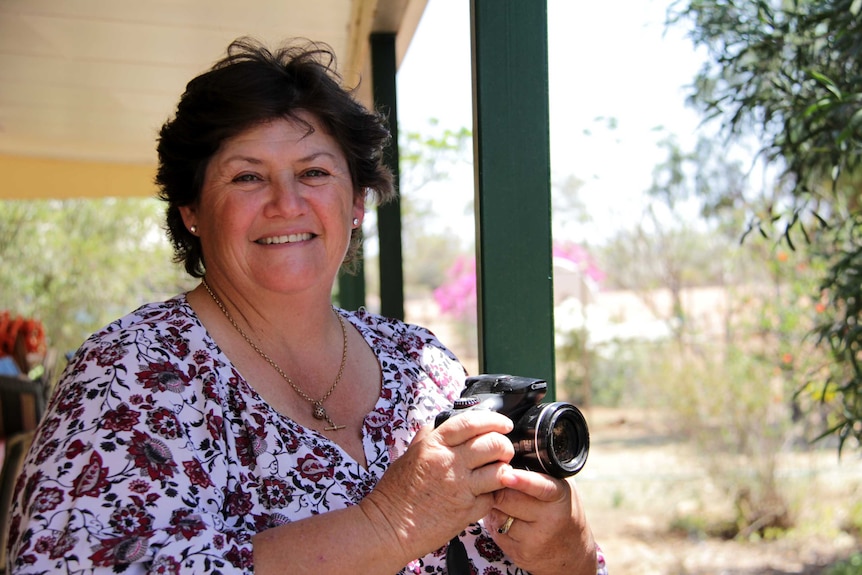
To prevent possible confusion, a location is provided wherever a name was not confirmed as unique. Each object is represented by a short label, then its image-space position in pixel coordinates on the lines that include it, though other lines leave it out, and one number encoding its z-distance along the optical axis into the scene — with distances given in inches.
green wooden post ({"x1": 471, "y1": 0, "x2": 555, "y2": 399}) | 59.7
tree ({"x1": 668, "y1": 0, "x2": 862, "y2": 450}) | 82.0
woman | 44.1
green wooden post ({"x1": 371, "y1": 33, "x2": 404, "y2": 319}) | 108.2
